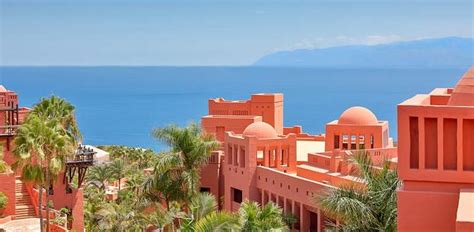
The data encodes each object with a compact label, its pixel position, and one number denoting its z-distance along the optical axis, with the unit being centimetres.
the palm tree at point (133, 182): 4141
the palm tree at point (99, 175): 4995
